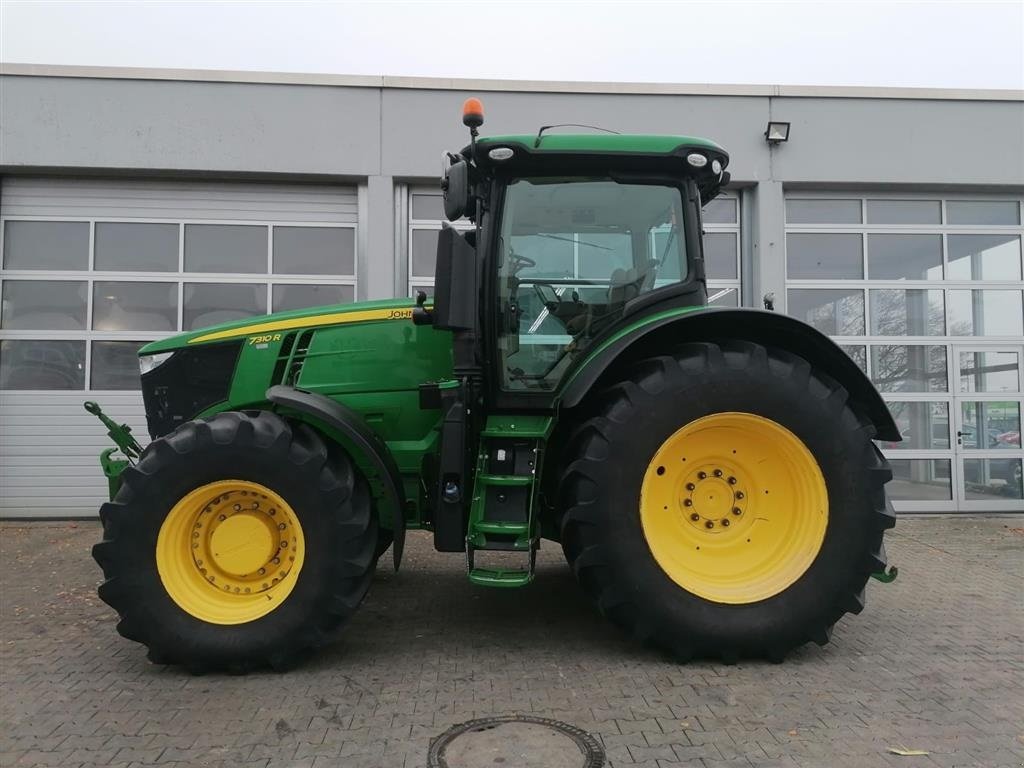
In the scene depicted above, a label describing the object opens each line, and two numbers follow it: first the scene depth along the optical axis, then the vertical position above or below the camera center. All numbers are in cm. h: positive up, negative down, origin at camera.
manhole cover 238 -126
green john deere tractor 314 -20
